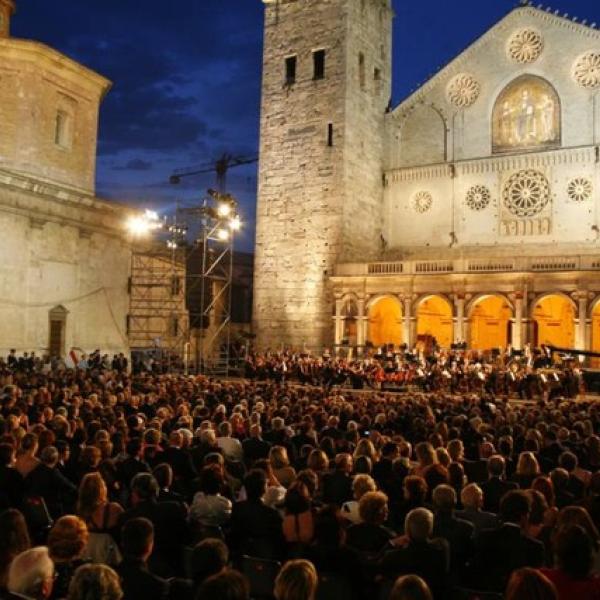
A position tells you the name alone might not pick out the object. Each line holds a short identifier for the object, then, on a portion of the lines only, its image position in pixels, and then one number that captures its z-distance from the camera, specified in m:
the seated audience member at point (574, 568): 3.71
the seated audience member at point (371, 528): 5.27
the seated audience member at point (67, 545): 4.29
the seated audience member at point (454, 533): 5.44
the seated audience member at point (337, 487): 7.02
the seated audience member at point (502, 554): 5.00
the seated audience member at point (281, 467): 7.39
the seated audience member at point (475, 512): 6.04
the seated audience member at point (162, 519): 5.68
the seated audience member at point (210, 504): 6.07
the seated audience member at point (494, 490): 7.08
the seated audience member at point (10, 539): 4.05
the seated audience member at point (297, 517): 5.57
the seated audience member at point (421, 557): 4.63
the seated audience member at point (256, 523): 5.59
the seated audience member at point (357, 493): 6.25
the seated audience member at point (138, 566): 4.19
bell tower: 35.59
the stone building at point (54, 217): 24.81
